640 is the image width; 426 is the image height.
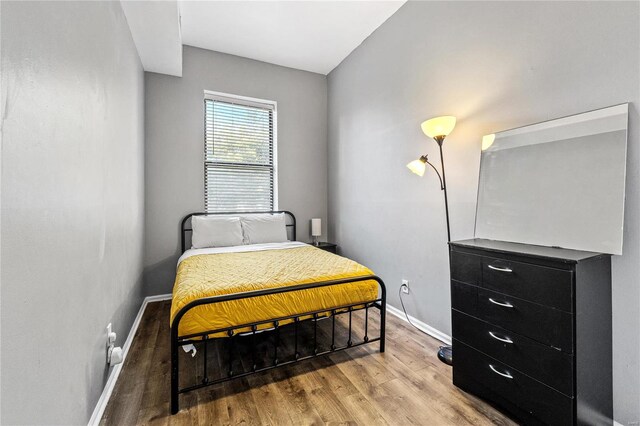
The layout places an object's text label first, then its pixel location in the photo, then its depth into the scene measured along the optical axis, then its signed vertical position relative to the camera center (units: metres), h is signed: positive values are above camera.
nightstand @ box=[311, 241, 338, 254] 3.92 -0.49
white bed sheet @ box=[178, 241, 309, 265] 3.02 -0.42
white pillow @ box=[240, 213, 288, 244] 3.55 -0.22
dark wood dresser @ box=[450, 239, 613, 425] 1.26 -0.60
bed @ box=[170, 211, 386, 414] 1.64 -0.56
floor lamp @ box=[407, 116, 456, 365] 2.06 +0.56
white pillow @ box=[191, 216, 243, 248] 3.30 -0.25
